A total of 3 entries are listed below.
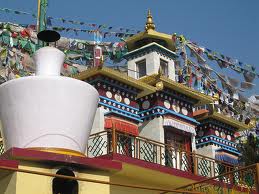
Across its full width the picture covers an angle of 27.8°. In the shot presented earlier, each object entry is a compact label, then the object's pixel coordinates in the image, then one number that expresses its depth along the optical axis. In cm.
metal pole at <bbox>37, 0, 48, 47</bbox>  1538
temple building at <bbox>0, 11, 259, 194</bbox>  1084
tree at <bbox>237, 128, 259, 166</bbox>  2955
